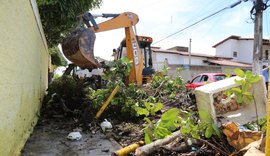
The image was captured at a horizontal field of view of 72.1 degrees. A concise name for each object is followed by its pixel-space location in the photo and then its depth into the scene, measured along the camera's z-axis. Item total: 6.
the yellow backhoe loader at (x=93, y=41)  4.60
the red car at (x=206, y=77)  7.56
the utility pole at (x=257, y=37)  8.82
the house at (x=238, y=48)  24.03
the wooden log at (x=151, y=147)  2.10
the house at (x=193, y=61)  17.25
